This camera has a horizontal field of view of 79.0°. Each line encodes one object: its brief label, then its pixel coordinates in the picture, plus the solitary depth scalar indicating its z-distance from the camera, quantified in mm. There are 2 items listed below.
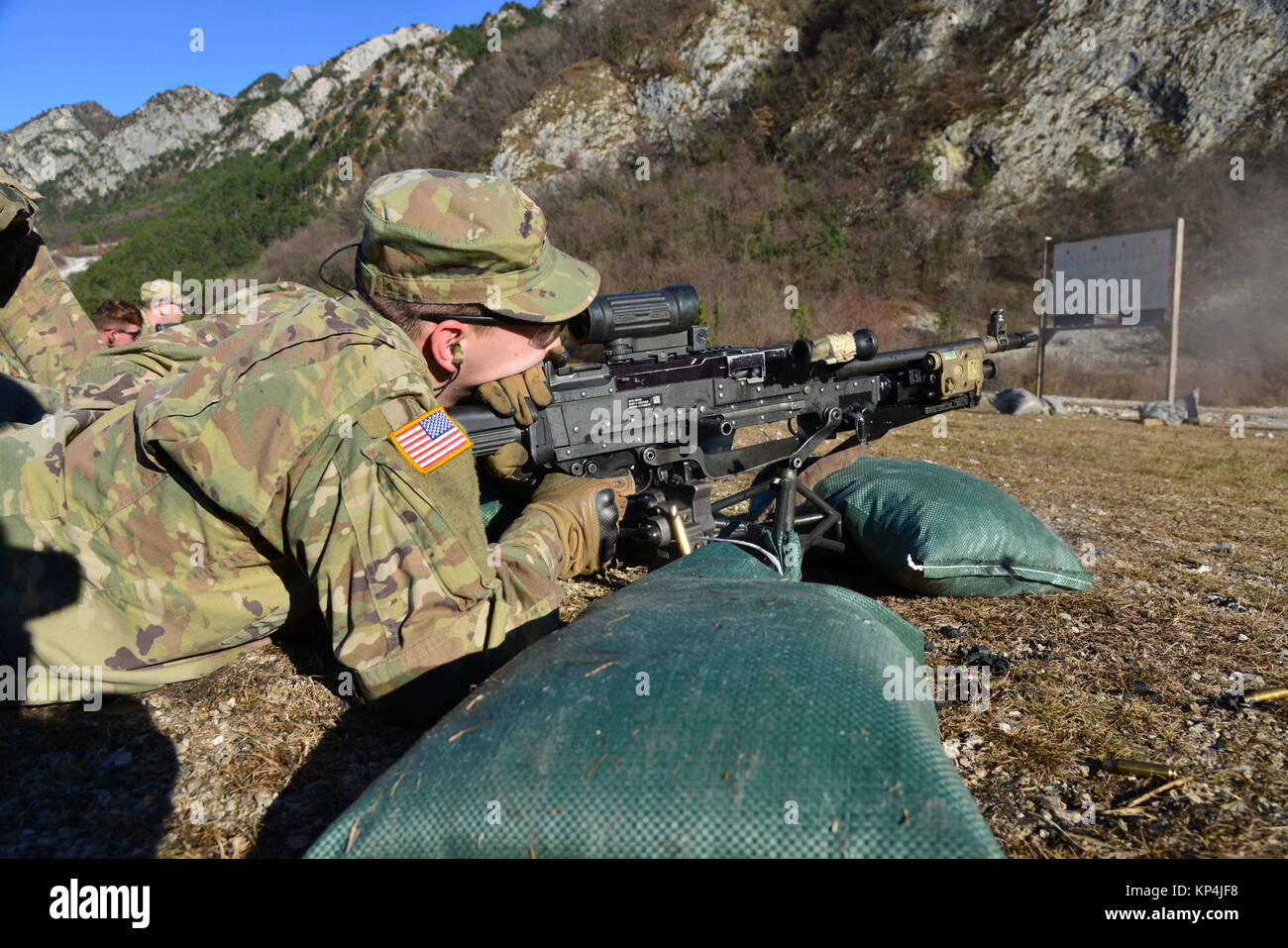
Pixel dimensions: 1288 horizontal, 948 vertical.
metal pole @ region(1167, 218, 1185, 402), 10859
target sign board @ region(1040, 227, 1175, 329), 11578
